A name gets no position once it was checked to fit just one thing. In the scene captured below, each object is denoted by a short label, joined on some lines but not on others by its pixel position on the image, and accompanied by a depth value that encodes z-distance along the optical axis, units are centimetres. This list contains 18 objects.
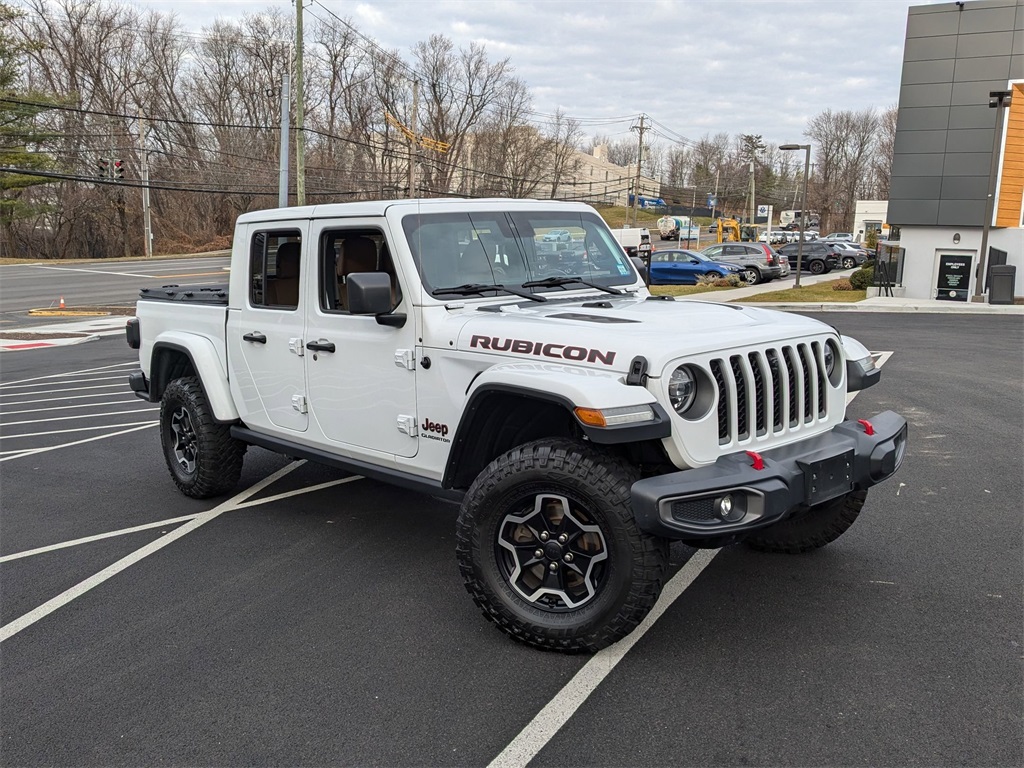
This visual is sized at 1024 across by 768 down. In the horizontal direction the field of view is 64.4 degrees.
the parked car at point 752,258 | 3247
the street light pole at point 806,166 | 2860
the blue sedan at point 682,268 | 3075
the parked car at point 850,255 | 4306
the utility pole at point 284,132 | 2454
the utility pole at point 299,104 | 2639
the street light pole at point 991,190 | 2236
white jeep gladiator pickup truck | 341
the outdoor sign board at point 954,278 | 2456
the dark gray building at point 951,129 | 2386
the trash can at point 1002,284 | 2244
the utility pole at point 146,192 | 4753
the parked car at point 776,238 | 6317
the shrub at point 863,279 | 2716
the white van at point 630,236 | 4078
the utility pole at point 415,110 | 3753
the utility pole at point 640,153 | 6450
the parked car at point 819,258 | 4047
